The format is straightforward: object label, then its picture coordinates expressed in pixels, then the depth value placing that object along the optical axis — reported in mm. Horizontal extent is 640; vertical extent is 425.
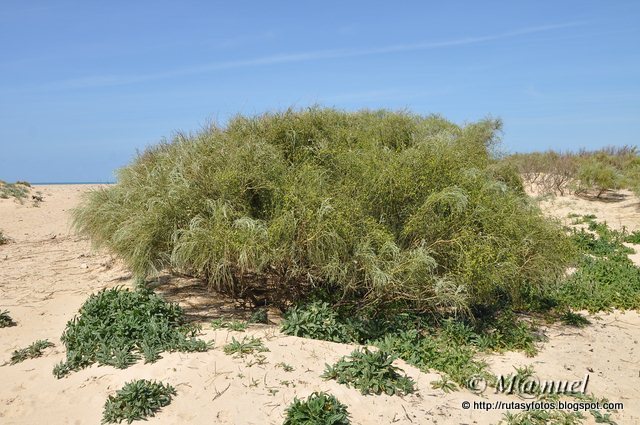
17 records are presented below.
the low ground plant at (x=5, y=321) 6695
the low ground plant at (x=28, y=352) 5656
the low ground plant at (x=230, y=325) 5930
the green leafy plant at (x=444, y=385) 5160
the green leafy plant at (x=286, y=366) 5109
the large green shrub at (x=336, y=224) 5930
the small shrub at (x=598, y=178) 19266
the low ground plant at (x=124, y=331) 5277
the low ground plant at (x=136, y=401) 4488
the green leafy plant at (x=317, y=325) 5863
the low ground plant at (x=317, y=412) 4203
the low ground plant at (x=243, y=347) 5344
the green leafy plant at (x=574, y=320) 7486
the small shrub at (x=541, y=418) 4703
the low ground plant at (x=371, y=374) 4840
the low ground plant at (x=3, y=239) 13411
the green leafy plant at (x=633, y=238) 12562
